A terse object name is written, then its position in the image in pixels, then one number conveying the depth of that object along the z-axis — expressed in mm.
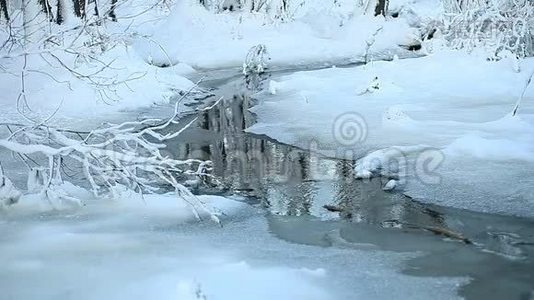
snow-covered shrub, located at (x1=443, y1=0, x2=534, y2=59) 14234
